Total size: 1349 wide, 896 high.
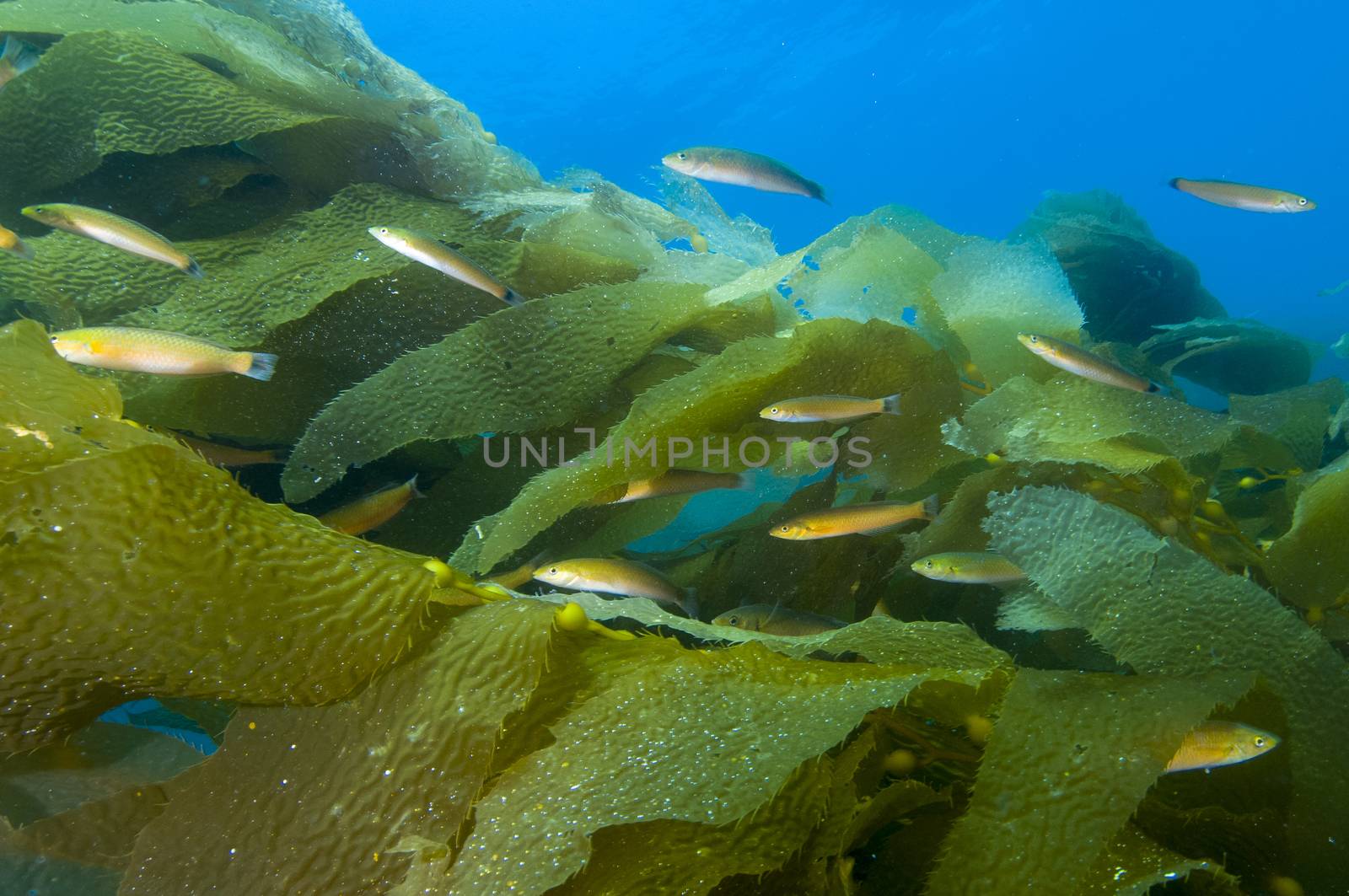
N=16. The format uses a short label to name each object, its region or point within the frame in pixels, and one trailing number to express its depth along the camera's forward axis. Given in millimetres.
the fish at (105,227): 723
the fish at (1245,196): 1168
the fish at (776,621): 691
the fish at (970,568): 663
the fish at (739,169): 1055
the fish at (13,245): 707
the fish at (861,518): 731
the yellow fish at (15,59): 798
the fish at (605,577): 732
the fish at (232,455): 775
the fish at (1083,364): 679
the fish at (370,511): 754
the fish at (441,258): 737
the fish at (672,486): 734
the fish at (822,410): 696
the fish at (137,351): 663
